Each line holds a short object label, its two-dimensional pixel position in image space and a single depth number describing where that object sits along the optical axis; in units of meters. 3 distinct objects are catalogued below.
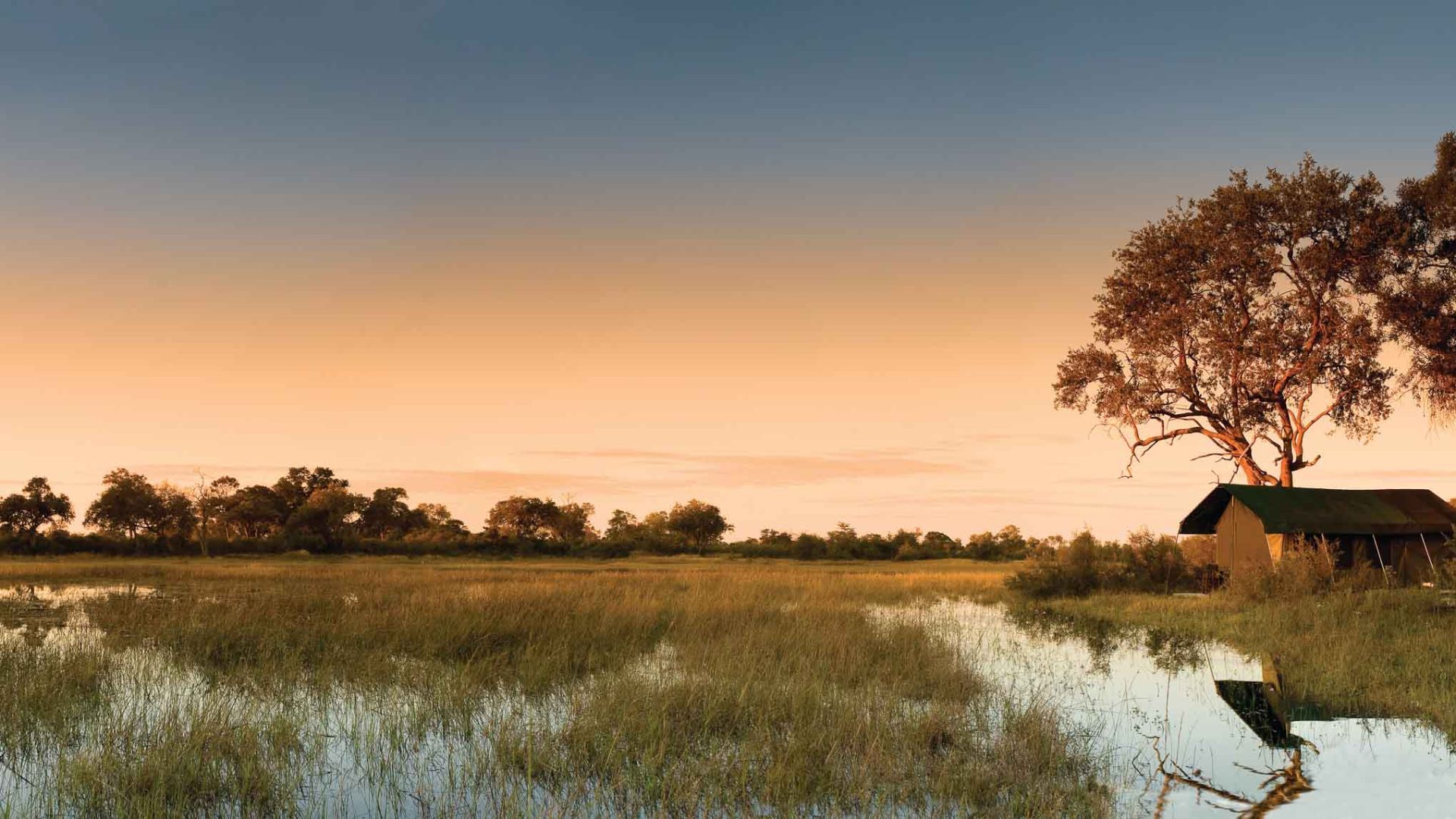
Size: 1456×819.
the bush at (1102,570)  33.06
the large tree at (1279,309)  33.69
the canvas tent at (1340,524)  30.00
